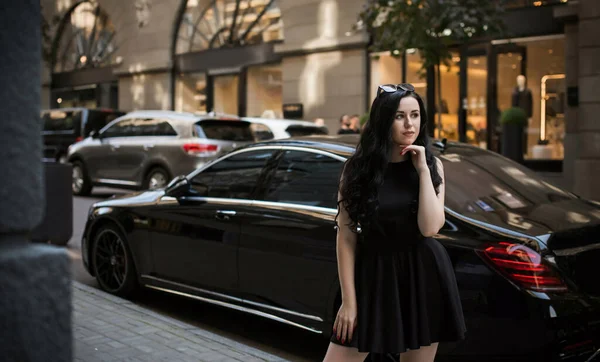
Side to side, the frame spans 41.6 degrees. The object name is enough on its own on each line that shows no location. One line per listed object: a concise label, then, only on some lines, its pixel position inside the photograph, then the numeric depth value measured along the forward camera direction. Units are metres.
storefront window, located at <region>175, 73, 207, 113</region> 28.36
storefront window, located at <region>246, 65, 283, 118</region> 25.44
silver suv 14.47
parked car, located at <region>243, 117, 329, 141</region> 14.94
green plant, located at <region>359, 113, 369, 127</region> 18.62
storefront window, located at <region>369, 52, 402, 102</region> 21.78
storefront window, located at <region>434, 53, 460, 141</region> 20.09
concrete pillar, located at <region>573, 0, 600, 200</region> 15.05
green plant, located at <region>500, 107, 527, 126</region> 16.95
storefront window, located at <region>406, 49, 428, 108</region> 20.88
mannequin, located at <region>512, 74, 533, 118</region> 18.66
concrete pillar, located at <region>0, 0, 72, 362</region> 1.97
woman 3.23
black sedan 4.48
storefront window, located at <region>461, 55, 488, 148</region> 19.56
